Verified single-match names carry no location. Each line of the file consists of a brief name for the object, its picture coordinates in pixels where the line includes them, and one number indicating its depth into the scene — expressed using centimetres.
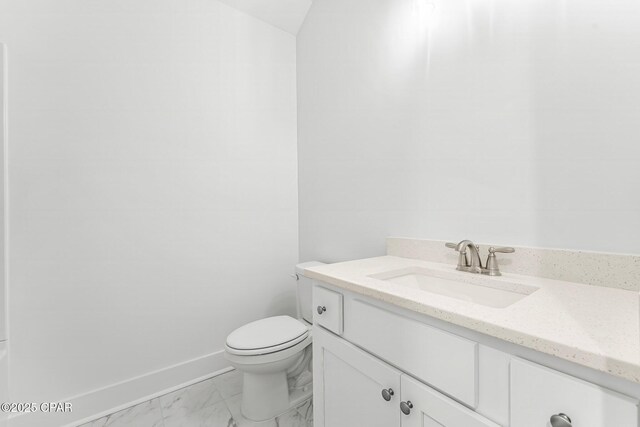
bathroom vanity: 46
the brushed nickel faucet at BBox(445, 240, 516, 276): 99
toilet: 134
